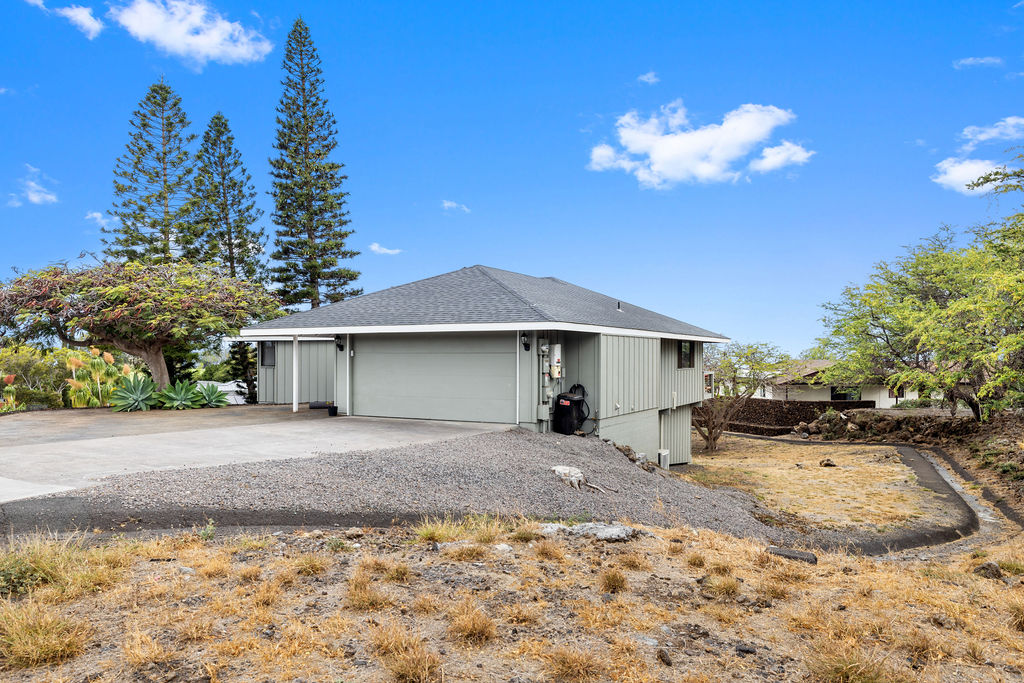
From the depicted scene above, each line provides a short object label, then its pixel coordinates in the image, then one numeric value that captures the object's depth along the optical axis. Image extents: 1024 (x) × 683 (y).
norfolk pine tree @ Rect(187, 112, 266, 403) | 26.22
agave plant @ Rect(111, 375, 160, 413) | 15.28
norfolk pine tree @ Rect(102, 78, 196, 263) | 24.00
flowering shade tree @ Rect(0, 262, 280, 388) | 16.45
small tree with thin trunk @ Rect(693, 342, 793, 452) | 22.52
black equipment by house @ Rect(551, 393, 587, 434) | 11.02
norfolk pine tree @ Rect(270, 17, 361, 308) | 26.73
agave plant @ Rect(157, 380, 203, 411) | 15.70
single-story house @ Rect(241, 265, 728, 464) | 11.24
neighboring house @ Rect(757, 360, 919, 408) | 29.22
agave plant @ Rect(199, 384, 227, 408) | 16.45
